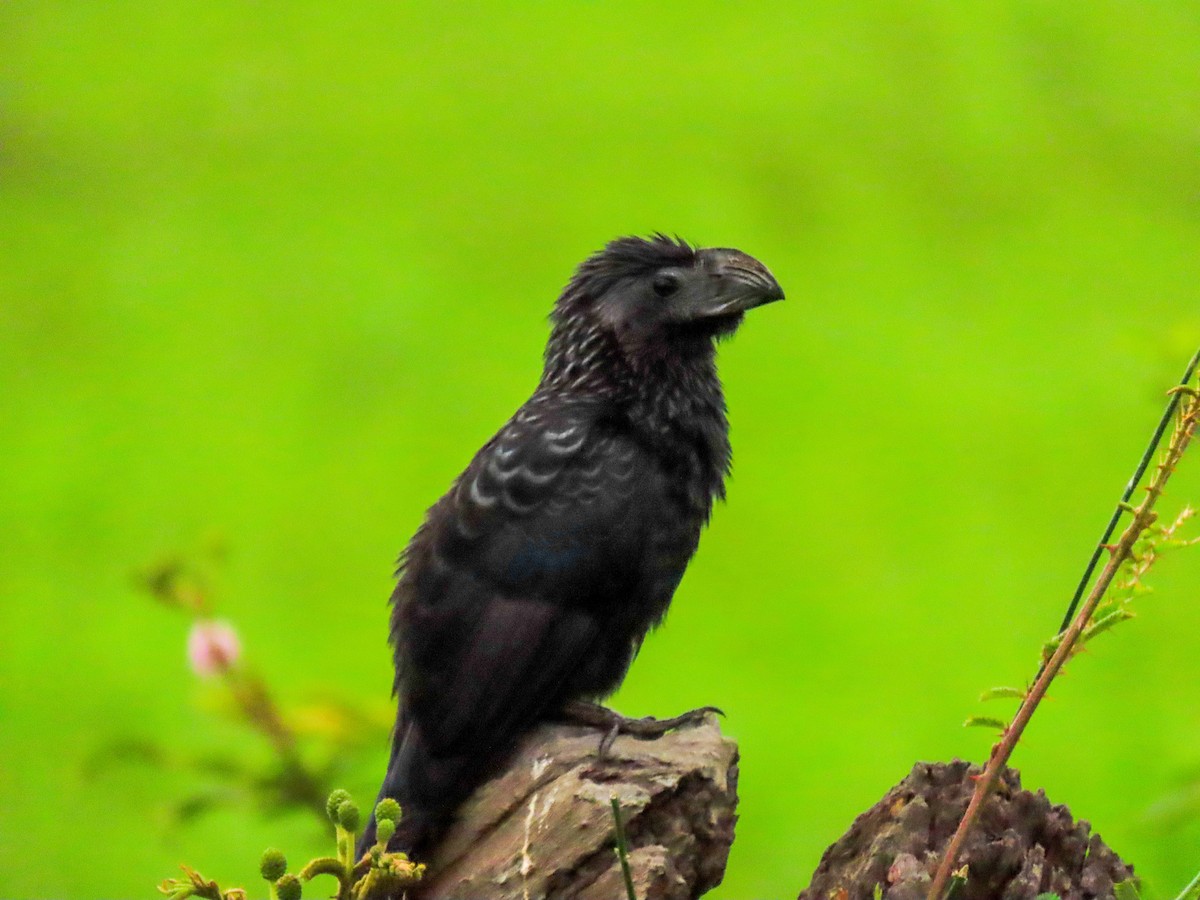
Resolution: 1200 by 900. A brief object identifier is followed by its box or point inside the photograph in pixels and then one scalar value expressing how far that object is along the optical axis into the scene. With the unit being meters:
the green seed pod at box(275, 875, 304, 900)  5.10
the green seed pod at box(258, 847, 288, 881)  5.00
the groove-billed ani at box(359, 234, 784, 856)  6.07
